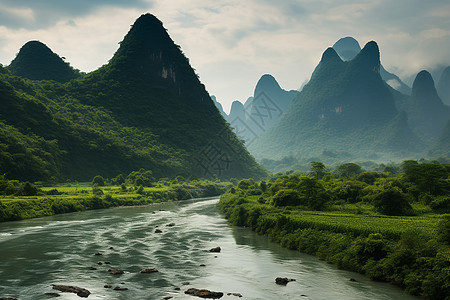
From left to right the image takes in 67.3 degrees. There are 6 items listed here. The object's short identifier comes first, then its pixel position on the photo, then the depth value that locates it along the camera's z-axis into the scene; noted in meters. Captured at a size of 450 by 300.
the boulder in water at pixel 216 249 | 34.48
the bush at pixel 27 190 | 65.06
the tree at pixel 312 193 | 47.03
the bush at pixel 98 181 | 99.25
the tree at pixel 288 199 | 50.31
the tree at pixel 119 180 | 105.75
